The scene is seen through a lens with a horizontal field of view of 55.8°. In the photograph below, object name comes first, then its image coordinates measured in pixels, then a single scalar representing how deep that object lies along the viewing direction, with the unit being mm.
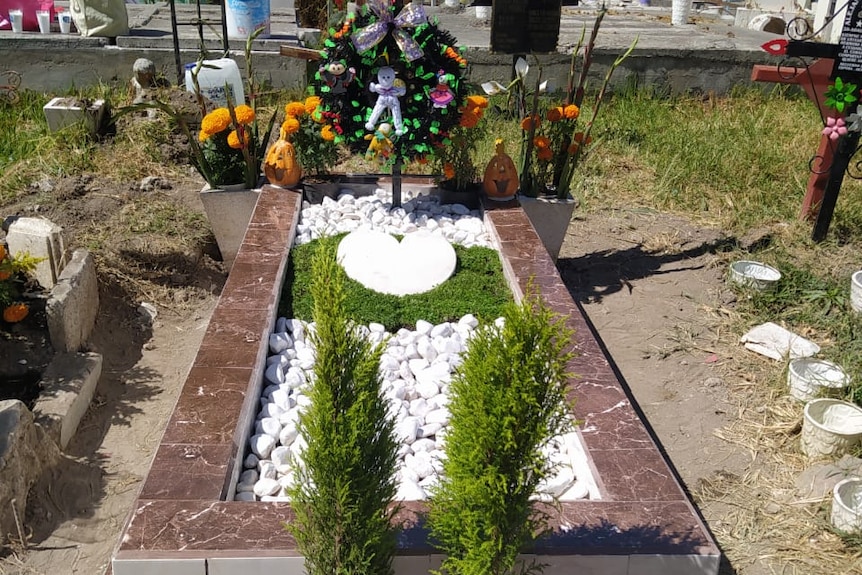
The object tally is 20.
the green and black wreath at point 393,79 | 4848
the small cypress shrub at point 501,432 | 1942
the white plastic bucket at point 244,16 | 8820
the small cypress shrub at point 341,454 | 2062
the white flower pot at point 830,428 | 3700
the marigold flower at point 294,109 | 5375
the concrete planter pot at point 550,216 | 5441
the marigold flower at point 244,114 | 5152
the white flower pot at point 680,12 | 12188
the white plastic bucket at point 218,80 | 6910
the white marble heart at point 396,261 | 4352
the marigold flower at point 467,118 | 5160
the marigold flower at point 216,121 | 5125
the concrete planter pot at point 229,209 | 5332
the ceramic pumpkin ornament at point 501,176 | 5348
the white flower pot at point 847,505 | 3262
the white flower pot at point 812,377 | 4109
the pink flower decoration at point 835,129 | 5387
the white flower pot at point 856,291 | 4840
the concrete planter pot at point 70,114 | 6820
